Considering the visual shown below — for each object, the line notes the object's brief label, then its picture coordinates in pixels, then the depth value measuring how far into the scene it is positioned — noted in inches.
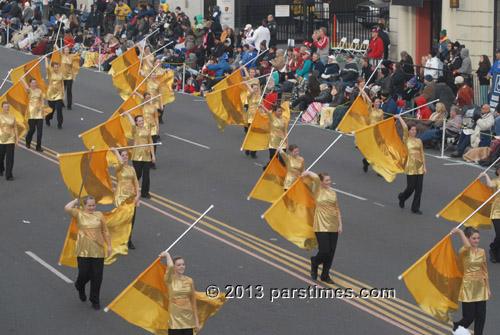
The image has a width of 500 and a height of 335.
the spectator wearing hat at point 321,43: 1146.0
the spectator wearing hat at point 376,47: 1113.4
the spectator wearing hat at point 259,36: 1222.9
